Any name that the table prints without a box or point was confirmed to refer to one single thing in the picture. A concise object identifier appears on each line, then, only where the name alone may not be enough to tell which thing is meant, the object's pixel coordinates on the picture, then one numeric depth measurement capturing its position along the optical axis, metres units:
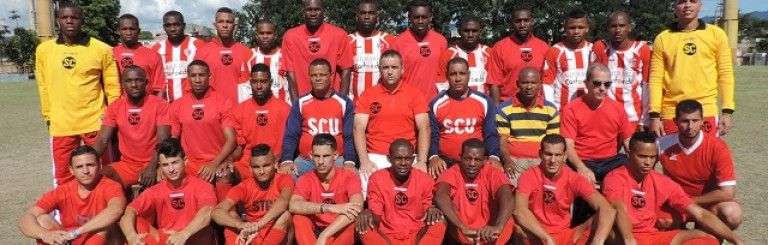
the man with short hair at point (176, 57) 6.98
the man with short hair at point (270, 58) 7.03
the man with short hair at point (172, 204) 4.81
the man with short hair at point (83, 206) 4.63
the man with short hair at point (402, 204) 4.71
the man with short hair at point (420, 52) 6.93
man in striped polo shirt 5.52
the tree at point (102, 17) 49.72
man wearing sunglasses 5.56
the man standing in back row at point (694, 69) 5.54
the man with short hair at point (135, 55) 6.65
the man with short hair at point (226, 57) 7.10
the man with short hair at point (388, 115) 5.53
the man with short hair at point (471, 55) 6.89
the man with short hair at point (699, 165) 4.76
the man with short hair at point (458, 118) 5.53
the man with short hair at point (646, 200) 4.57
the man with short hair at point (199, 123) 5.77
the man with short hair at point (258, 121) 5.85
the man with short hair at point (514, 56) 6.86
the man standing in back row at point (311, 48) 6.77
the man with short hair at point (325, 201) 4.72
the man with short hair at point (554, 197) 4.66
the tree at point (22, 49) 51.22
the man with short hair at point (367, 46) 6.92
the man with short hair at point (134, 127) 5.64
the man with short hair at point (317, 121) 5.61
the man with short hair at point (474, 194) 4.71
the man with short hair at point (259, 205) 4.74
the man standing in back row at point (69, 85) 6.02
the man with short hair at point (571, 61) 6.43
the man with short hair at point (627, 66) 6.24
